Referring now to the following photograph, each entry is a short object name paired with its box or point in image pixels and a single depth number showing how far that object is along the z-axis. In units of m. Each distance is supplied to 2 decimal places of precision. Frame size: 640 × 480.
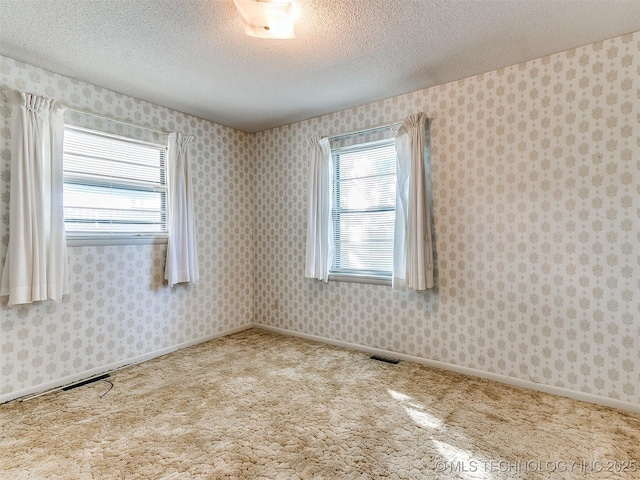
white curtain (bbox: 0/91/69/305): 2.46
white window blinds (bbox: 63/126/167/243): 2.85
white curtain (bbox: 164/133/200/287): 3.46
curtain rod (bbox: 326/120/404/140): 3.28
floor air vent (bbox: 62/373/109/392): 2.69
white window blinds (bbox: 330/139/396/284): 3.42
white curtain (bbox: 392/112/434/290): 2.99
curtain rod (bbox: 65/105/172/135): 2.81
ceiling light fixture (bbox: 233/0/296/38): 1.85
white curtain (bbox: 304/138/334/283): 3.71
